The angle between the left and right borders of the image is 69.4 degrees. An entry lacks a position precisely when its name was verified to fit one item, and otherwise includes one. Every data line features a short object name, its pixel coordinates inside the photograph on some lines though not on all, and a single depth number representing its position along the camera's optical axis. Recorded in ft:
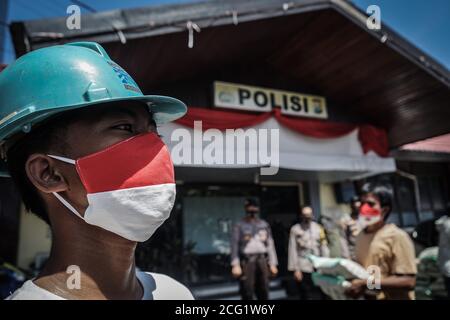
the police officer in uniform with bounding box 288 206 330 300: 13.65
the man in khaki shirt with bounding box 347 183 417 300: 6.70
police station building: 9.80
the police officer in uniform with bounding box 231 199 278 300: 13.38
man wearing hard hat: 2.40
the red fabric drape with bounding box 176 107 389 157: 12.53
